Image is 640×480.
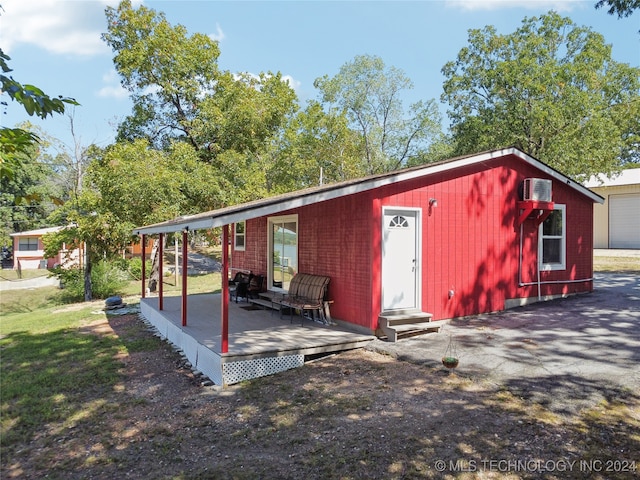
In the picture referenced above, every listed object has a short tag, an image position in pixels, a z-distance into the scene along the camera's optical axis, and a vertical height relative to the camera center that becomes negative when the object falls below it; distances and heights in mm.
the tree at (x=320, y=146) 26125 +6530
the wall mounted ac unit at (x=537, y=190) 9688 +1269
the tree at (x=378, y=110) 34938 +11202
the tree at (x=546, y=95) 18297 +7195
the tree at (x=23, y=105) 2205 +725
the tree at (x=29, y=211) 35000 +2945
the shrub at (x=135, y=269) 21609 -1346
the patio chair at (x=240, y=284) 11810 -1191
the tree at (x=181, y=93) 18750 +7051
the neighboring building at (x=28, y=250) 32344 -613
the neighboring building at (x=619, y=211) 22359 +1826
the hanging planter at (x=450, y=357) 5680 -1652
